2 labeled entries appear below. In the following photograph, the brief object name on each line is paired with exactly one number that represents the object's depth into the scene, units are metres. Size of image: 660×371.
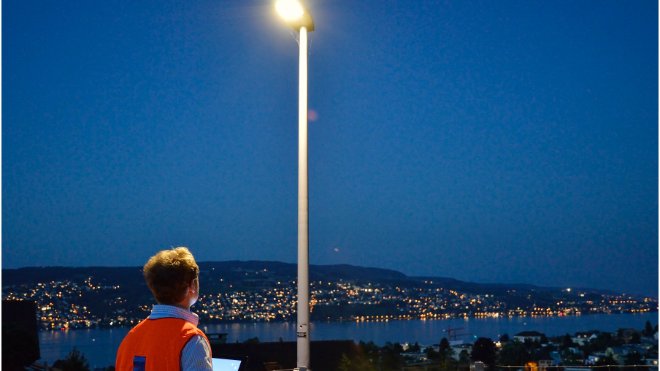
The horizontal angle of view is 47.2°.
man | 2.51
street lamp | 6.15
